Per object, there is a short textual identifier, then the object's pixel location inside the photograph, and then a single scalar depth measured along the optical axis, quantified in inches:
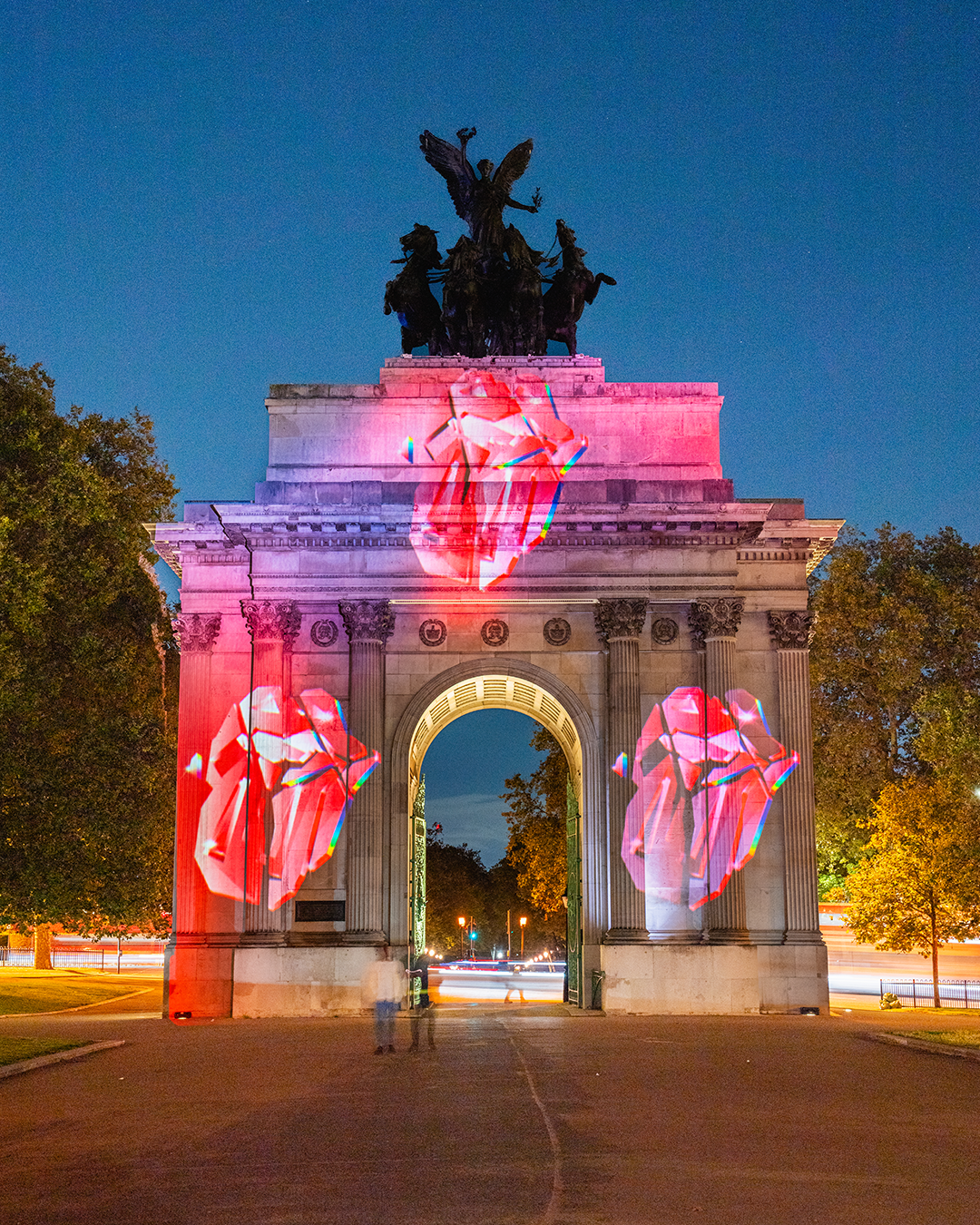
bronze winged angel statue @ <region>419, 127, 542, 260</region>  1518.2
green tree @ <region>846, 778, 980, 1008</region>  1689.2
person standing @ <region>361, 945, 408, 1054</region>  901.2
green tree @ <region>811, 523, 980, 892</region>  2060.8
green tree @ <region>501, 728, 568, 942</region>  2068.2
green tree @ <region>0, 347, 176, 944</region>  1241.4
